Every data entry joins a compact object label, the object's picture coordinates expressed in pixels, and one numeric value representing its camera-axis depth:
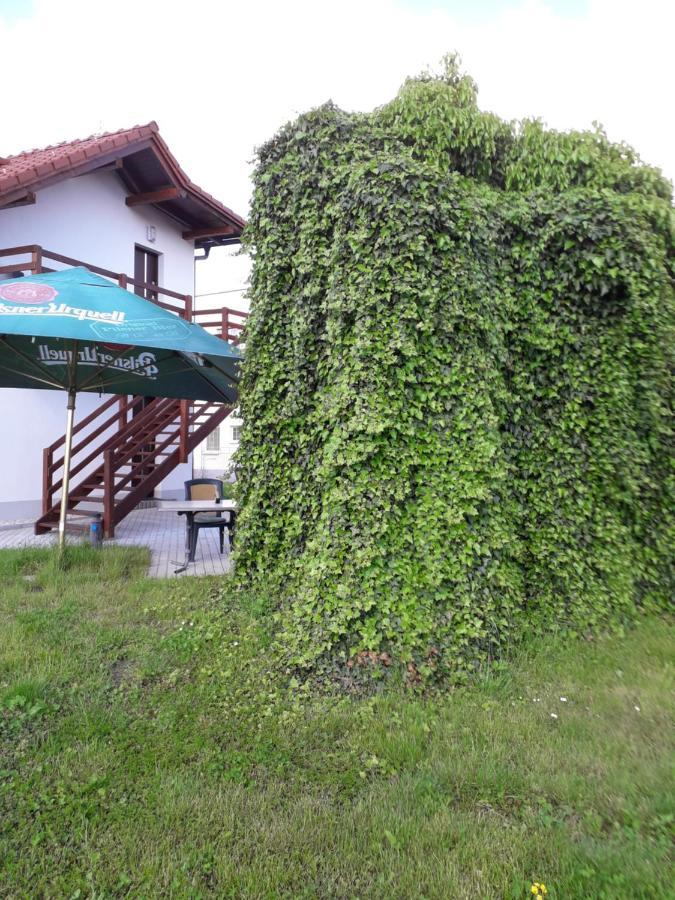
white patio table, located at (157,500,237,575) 6.74
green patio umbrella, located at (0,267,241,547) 4.97
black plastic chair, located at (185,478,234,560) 6.99
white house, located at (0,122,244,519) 9.11
